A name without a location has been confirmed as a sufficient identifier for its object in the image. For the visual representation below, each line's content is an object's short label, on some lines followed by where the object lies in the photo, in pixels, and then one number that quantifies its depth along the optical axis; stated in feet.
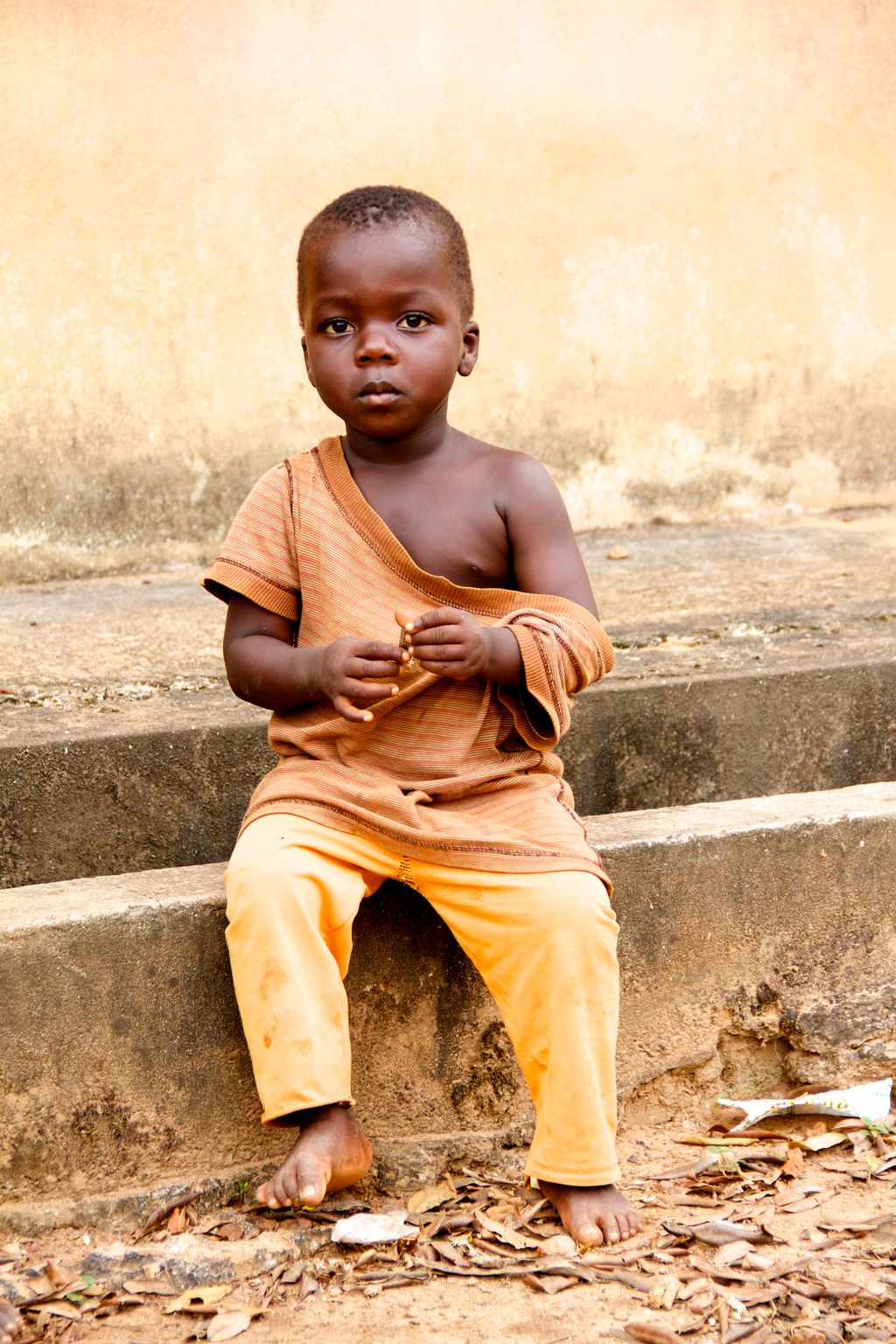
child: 7.04
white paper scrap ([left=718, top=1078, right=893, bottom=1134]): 8.48
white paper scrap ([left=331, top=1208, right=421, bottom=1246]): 7.04
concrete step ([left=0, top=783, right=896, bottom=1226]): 7.23
